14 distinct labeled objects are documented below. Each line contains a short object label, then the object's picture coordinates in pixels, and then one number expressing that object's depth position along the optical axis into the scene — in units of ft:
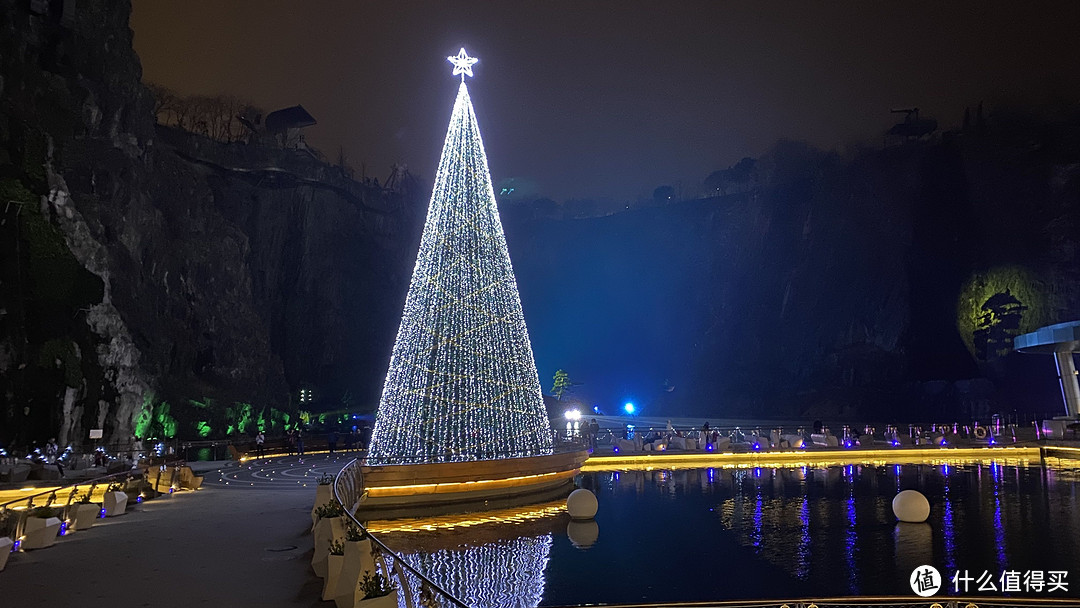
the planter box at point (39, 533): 35.68
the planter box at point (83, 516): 41.70
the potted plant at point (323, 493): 37.02
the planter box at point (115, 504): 46.96
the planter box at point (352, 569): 23.53
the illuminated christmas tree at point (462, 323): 56.39
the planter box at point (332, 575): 25.12
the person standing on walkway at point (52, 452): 76.84
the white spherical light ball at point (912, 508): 49.47
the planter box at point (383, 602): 20.52
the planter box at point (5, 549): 30.81
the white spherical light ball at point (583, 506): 53.42
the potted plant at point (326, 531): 27.91
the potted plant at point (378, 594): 20.58
